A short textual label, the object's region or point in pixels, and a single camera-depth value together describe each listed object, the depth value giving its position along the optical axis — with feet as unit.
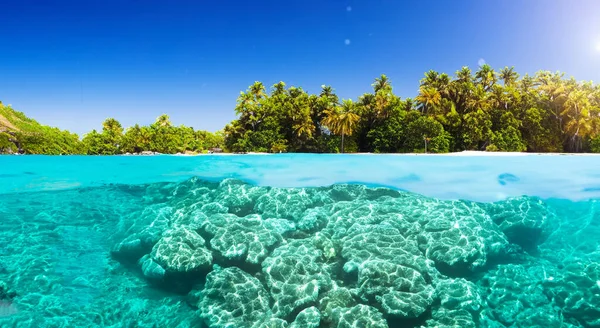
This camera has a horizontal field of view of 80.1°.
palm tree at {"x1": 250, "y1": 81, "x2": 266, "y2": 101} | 140.46
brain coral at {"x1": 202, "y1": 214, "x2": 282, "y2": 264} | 33.65
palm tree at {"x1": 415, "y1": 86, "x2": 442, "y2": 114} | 118.93
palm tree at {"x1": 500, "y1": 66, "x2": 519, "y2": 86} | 139.44
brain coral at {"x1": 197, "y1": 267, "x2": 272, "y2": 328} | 27.78
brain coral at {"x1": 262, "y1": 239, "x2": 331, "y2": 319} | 29.07
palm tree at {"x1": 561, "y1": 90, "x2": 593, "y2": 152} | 109.40
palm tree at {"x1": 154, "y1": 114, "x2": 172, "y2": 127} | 186.70
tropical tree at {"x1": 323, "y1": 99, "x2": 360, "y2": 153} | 110.73
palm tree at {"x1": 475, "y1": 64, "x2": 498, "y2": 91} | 132.16
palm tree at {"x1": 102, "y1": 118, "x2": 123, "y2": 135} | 170.63
